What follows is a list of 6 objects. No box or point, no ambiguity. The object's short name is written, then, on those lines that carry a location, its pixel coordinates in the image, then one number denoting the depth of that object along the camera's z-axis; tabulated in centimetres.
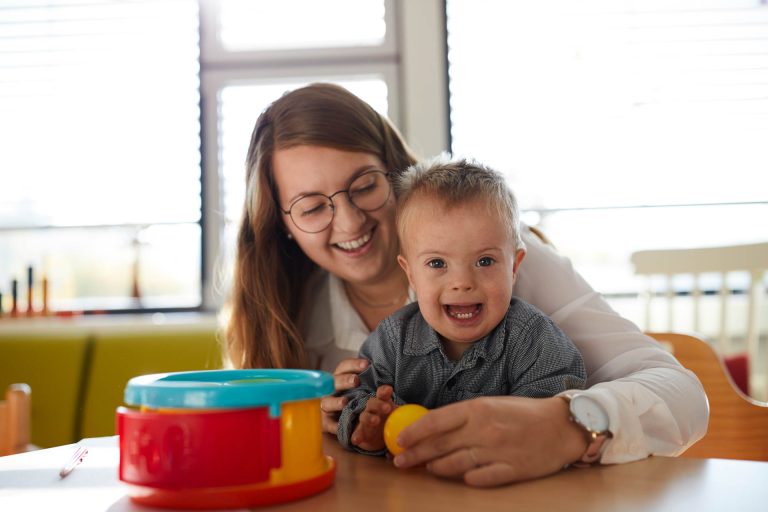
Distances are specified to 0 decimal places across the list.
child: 115
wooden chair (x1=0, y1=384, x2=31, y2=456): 189
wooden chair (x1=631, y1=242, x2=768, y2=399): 218
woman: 107
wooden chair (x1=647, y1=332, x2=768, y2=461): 170
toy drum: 74
